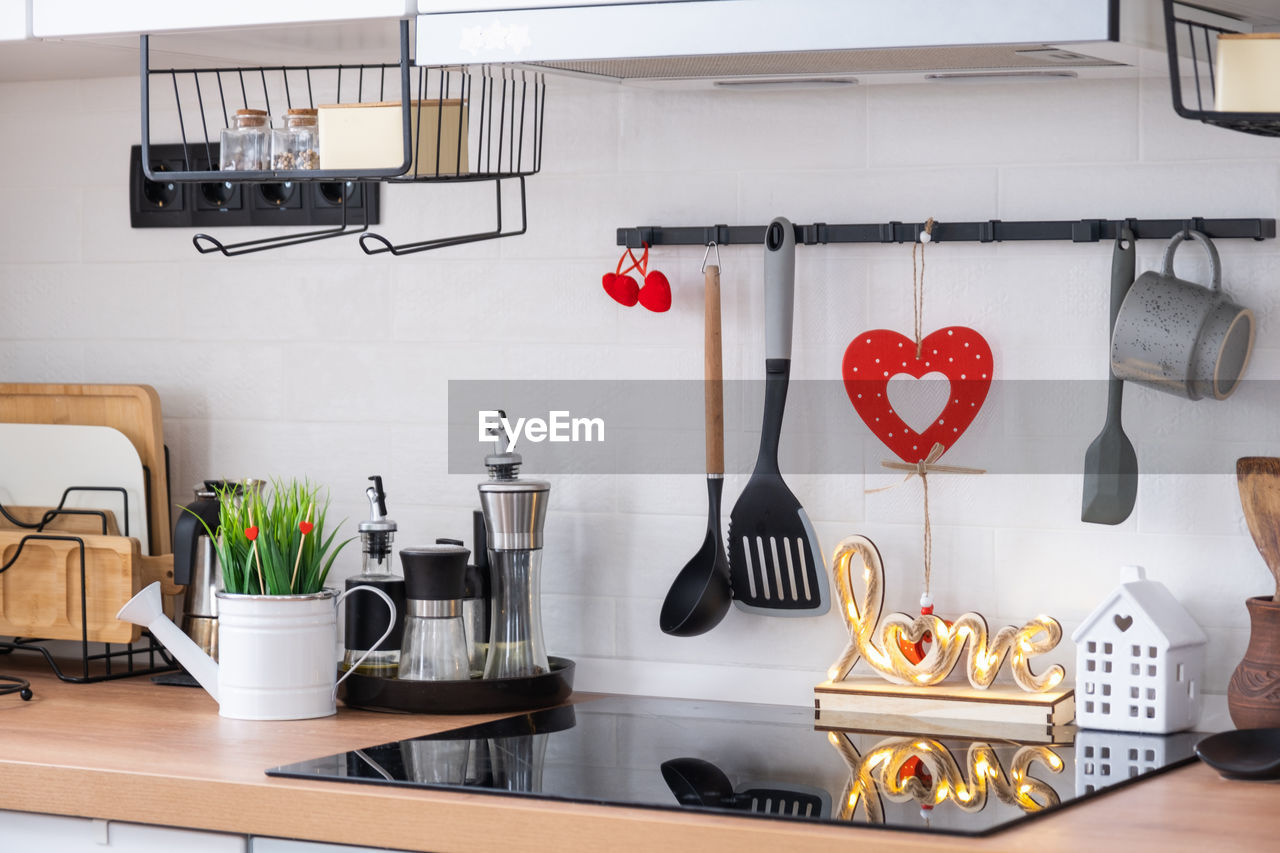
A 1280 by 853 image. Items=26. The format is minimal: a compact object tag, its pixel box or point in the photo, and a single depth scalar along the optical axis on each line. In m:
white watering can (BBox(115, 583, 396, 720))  2.81
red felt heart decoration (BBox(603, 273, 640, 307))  2.94
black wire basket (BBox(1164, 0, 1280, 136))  2.55
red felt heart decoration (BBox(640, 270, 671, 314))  2.94
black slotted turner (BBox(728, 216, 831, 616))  2.90
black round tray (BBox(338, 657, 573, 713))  2.85
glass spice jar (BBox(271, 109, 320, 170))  2.80
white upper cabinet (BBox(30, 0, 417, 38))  2.75
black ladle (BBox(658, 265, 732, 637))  2.93
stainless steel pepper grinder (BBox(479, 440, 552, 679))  2.90
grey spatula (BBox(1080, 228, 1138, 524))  2.82
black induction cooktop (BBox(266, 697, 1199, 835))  2.56
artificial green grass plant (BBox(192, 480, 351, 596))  2.84
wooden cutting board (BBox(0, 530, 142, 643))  3.00
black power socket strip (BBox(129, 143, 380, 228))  3.10
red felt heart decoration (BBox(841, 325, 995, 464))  2.88
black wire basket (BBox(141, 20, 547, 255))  2.83
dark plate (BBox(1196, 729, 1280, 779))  2.61
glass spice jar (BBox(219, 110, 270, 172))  2.82
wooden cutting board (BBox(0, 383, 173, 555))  3.09
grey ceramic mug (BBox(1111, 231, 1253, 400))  2.74
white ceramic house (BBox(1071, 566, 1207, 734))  2.75
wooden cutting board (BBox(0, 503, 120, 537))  3.07
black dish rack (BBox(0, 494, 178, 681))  2.99
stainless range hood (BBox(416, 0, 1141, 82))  2.56
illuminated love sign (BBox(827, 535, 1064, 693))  2.82
